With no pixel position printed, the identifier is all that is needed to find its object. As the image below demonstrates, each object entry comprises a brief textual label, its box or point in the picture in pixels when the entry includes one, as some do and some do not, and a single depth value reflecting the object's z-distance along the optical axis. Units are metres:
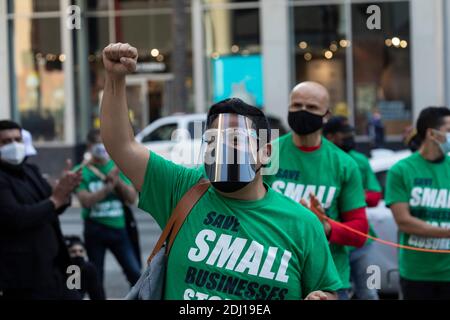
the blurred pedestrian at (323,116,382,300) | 7.43
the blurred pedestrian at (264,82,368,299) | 5.24
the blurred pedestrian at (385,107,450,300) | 5.60
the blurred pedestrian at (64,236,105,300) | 6.73
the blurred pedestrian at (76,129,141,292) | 8.18
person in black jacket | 5.71
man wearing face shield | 3.00
